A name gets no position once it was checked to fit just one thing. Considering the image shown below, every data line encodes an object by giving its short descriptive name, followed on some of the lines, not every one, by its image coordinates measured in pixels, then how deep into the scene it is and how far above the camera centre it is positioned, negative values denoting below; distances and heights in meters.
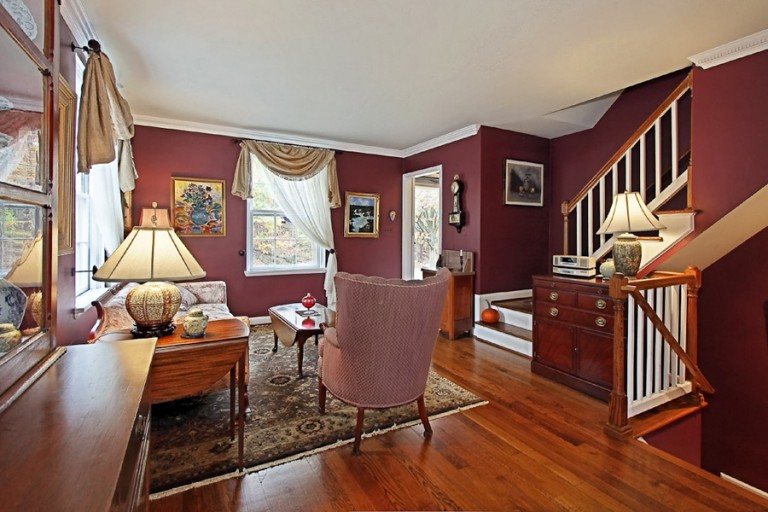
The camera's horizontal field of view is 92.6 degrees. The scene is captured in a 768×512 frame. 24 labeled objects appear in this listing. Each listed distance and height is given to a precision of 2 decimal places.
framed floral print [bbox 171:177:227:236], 4.27 +0.53
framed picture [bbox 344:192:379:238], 5.30 +0.55
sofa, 2.29 -0.49
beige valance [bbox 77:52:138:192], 2.07 +0.77
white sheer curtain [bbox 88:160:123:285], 3.07 +0.35
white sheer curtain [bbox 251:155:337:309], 4.79 +0.61
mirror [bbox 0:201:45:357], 0.83 -0.06
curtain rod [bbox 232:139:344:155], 4.53 +1.40
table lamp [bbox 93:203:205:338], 1.71 -0.10
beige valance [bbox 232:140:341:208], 4.49 +1.14
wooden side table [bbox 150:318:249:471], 1.71 -0.55
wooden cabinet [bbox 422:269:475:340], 4.18 -0.63
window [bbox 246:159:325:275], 4.76 +0.13
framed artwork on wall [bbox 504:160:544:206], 4.50 +0.88
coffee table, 2.90 -0.60
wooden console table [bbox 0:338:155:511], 0.51 -0.33
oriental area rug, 1.89 -1.08
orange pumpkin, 4.22 -0.73
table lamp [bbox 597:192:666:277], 2.48 +0.19
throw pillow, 3.88 -0.51
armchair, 1.89 -0.48
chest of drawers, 2.67 -0.63
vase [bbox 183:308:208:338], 1.87 -0.38
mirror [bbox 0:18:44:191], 0.83 +0.32
